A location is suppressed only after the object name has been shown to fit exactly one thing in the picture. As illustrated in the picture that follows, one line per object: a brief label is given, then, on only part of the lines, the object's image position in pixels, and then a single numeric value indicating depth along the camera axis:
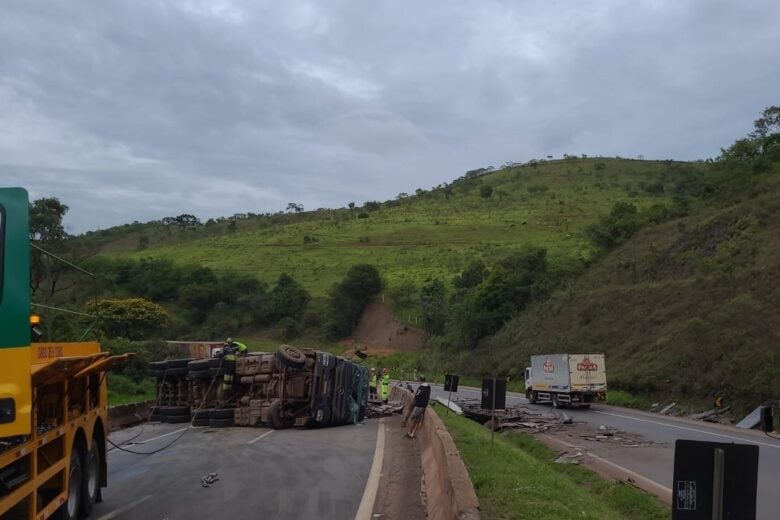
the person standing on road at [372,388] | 31.29
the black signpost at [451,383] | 25.99
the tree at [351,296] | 80.06
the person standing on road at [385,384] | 33.75
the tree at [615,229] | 62.72
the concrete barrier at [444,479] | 7.21
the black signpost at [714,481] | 4.49
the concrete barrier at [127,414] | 21.68
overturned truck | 20.78
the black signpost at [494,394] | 15.47
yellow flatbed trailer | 5.96
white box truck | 34.34
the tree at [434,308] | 75.62
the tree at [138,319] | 44.44
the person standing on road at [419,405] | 17.89
